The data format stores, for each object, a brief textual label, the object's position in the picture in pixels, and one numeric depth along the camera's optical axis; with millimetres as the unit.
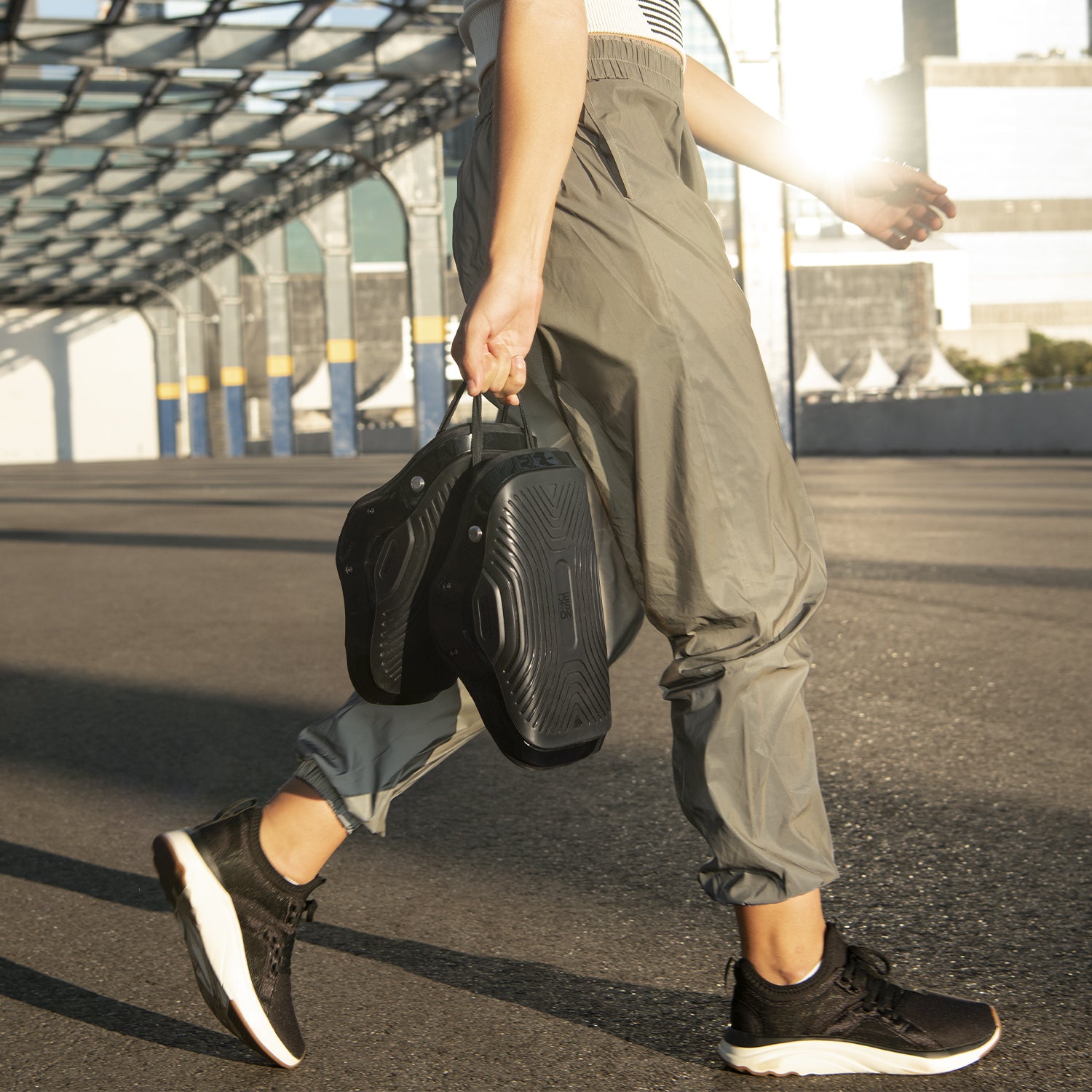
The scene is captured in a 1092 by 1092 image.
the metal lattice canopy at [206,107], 20078
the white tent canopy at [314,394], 45906
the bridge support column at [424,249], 26281
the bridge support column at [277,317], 37406
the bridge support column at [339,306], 32875
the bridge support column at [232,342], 41688
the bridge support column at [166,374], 50188
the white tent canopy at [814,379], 44031
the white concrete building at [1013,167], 99875
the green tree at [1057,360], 70375
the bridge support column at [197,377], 46812
